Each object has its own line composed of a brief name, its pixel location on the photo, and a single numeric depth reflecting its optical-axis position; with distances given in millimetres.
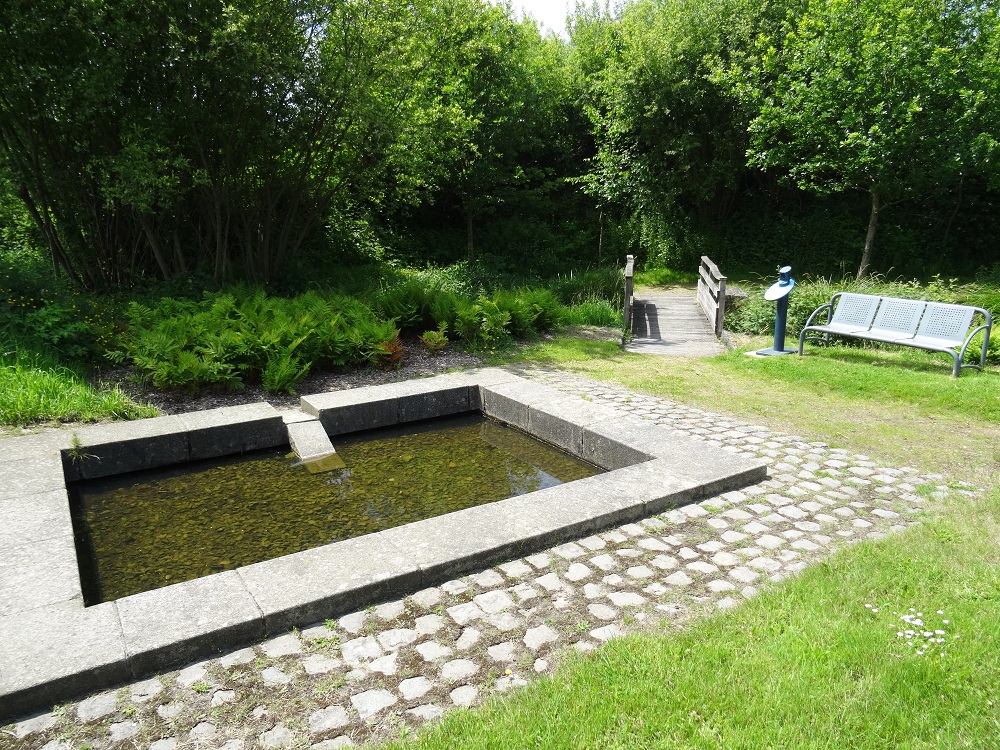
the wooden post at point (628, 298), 12477
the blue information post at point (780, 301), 9141
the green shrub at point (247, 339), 7234
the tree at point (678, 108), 18250
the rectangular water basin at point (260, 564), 2719
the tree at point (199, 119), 8773
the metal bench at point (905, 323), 7859
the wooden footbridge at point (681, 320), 10953
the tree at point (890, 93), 13789
